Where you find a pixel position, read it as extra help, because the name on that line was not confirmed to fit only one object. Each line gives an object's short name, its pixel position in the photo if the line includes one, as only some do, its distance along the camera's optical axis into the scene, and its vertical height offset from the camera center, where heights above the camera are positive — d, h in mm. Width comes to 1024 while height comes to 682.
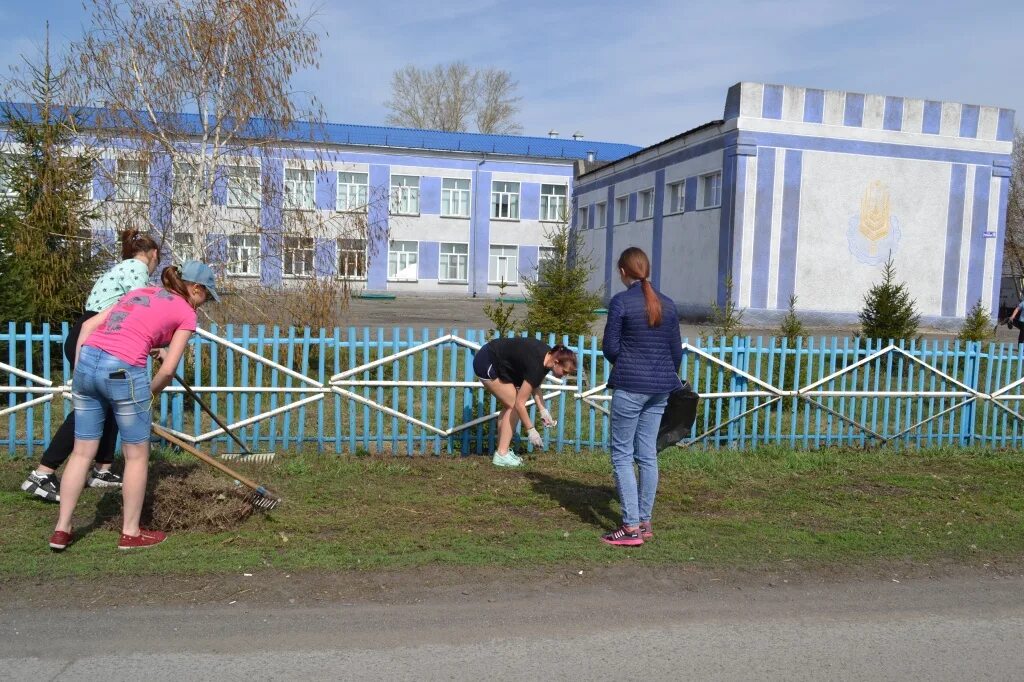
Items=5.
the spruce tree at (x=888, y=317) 15989 -490
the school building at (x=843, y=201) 24625 +2629
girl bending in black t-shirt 7281 -816
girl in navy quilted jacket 5273 -559
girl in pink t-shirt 4742 -639
